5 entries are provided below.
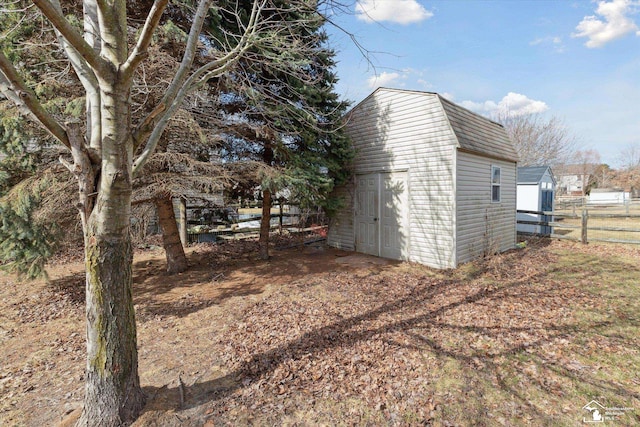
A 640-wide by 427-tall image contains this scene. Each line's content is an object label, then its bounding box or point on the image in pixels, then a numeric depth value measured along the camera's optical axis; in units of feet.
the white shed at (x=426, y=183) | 23.06
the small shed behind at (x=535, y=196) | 39.11
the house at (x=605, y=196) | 82.92
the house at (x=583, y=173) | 133.29
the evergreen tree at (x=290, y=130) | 20.43
